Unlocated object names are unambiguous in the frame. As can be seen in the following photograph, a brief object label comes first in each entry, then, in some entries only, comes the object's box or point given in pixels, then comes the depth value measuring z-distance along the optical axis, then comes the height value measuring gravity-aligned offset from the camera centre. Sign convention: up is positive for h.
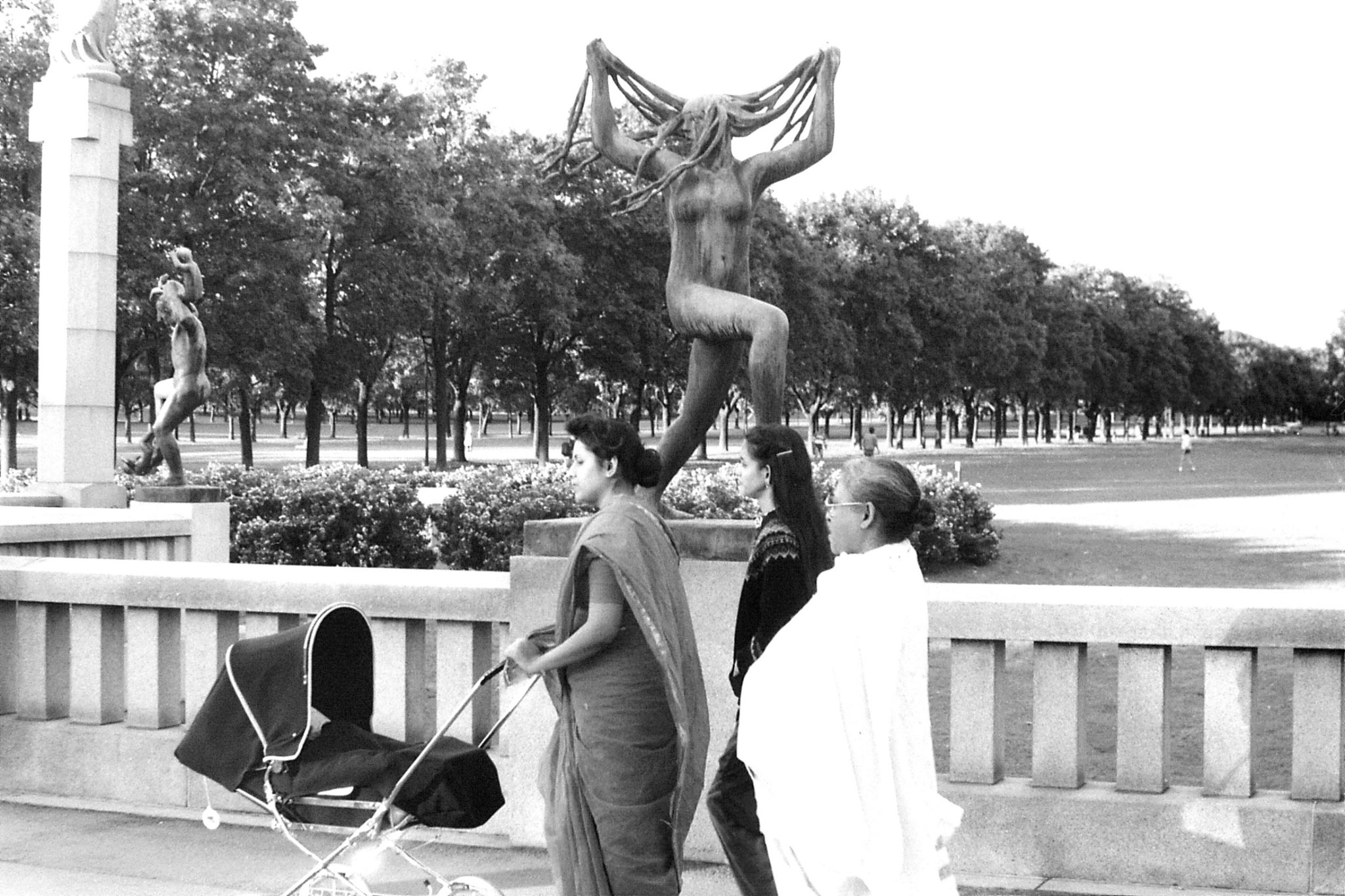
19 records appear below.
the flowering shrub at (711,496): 20.30 -0.94
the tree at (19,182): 34.00 +5.52
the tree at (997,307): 82.56 +6.79
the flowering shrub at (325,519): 18.53 -1.19
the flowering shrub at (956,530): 23.41 -1.54
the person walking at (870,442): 45.56 -0.43
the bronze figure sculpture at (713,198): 6.59 +0.98
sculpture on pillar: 15.95 +3.92
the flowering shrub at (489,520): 19.91 -1.24
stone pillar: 15.45 +1.39
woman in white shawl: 4.01 -0.78
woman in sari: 4.83 -0.83
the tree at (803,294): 58.94 +5.28
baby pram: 4.88 -1.09
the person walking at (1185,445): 64.56 -0.52
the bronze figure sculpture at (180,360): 14.89 +0.59
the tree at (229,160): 37.41 +6.45
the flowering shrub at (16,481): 18.21 -0.77
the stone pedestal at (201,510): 13.03 -0.78
